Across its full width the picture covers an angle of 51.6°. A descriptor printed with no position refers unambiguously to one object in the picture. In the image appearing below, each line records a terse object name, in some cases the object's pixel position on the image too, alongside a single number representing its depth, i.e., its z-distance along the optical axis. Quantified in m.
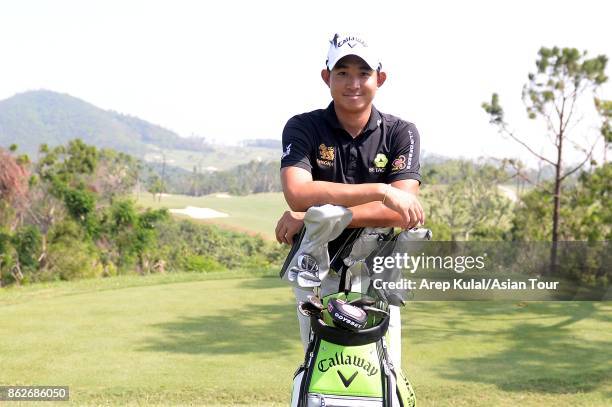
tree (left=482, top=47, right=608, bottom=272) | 17.00
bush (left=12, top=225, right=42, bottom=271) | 26.41
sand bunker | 98.93
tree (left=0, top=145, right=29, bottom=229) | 25.97
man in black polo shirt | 2.23
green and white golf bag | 1.87
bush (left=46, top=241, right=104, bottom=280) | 25.53
